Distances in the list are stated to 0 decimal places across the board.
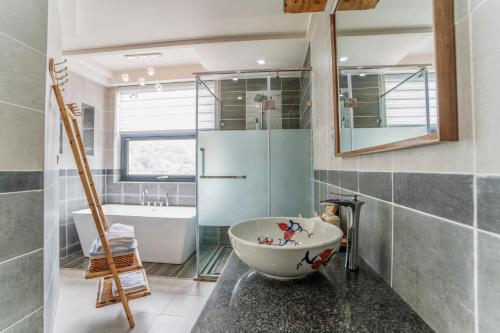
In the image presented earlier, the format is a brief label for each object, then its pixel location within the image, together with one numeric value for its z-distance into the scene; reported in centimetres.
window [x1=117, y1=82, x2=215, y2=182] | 349
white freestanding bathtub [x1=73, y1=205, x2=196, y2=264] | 267
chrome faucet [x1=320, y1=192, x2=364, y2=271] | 80
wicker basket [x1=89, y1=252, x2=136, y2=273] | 171
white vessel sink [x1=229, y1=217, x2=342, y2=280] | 65
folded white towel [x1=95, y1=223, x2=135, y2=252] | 177
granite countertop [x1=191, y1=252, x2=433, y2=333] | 52
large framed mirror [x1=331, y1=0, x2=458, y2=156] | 47
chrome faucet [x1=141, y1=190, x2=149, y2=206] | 349
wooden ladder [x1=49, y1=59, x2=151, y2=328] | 153
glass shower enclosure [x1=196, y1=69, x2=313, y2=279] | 233
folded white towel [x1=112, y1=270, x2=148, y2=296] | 185
